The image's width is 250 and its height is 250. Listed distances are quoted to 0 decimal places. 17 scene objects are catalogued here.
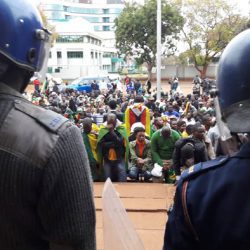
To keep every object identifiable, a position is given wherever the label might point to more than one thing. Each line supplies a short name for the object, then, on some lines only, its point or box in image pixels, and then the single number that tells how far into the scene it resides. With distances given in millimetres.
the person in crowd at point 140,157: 5781
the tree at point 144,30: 31125
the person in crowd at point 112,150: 5500
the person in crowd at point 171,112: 10078
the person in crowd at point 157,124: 7520
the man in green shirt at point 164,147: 5645
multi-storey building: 49281
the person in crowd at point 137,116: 7398
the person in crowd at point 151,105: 11789
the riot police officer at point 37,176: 1110
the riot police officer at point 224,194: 1124
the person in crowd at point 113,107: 8783
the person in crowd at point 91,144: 5570
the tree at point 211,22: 33656
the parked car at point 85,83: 24531
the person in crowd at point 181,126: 6962
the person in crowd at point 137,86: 23239
